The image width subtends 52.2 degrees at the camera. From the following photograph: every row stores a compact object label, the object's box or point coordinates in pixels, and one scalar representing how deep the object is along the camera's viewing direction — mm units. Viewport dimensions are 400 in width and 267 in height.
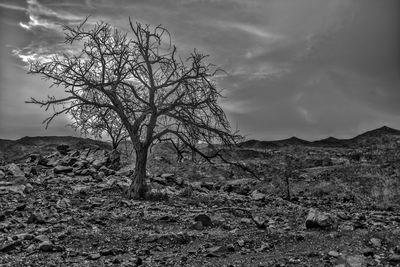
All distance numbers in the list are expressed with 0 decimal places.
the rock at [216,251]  8430
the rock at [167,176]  23609
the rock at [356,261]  7272
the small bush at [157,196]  16672
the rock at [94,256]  8410
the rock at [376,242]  8488
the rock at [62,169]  23578
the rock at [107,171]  24233
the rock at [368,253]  7883
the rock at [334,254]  7895
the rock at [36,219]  11523
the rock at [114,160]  27688
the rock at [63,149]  32625
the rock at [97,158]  26825
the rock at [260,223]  10938
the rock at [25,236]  9648
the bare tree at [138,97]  16562
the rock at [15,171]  20134
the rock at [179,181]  22575
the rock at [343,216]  12266
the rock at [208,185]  22094
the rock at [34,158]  28541
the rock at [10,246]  8859
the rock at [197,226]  10992
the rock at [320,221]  10383
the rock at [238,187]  21462
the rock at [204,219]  11402
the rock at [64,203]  14029
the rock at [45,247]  8875
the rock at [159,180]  22469
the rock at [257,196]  17738
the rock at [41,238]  9541
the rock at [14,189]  16141
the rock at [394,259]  7388
